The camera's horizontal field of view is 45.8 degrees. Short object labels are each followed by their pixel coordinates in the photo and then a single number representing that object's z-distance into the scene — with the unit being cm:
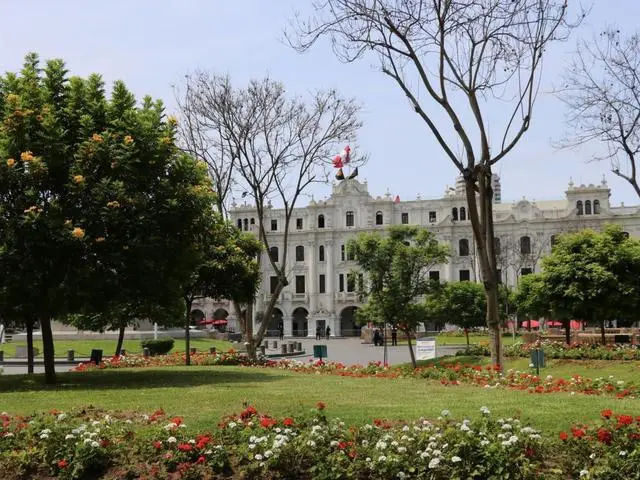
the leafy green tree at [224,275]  2372
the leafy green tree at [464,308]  3925
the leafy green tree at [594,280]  2848
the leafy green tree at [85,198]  1436
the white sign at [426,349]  2656
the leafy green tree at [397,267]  2491
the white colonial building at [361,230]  6731
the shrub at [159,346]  3316
